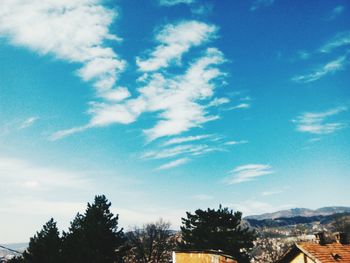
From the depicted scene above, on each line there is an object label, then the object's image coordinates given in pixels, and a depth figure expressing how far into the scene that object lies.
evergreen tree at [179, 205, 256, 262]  41.16
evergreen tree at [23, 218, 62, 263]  39.72
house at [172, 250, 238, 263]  20.52
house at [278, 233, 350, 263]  23.59
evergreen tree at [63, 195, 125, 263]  37.16
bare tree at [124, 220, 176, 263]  69.19
